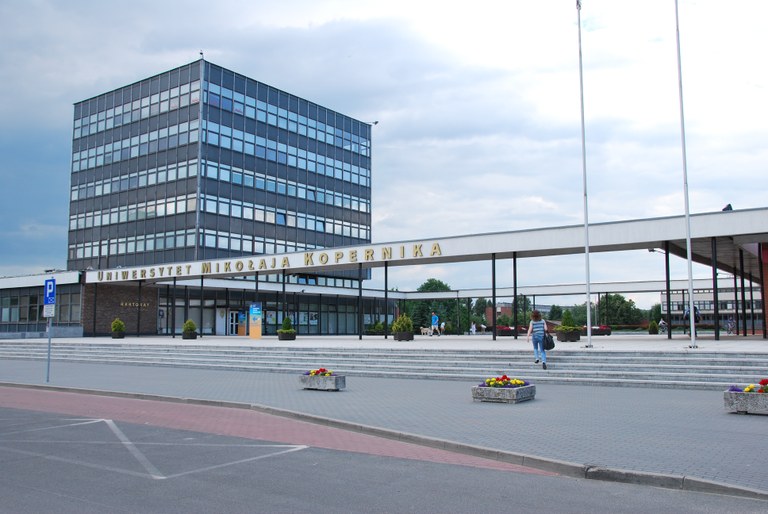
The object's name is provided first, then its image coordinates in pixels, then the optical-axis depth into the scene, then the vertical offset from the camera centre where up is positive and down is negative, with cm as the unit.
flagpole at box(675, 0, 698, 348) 2155 +636
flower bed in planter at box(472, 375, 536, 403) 1382 -150
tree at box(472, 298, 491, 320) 15979 +249
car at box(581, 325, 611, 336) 4662 -88
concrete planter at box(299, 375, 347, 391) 1684 -161
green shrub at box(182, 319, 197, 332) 3903 -44
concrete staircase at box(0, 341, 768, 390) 1678 -142
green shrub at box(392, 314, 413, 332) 3234 -32
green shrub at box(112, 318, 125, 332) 4203 -47
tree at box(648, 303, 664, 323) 9655 +94
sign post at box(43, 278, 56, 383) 1970 +63
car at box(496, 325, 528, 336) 5084 -103
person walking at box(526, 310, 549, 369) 1886 -47
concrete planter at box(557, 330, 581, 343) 3036 -75
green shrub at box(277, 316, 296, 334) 3572 -52
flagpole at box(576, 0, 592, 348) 2317 +602
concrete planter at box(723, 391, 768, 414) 1166 -147
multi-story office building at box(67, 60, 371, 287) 5812 +1343
